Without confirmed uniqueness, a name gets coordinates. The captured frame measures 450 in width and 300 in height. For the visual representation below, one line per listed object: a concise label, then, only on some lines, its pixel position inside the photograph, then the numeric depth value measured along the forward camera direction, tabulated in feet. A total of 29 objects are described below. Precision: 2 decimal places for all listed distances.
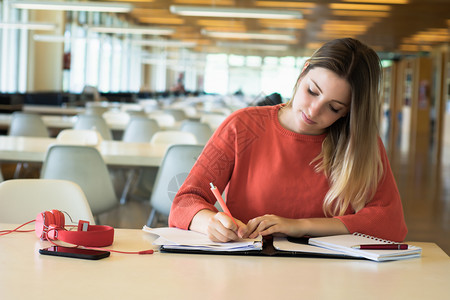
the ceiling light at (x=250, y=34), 34.51
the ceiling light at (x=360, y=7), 42.09
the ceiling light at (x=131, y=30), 31.65
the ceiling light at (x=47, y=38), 36.04
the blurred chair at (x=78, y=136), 13.29
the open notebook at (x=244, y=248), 4.53
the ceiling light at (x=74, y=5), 23.30
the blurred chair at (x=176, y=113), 26.68
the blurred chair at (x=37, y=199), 6.31
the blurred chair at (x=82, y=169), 10.20
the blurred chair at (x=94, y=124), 17.74
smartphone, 4.28
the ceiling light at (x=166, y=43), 44.20
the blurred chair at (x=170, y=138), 13.82
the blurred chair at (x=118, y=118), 22.12
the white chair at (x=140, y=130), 17.70
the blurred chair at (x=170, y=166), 10.14
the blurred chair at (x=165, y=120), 21.59
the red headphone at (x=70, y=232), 4.59
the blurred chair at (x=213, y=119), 22.61
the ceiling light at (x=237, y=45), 49.24
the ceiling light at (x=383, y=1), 40.00
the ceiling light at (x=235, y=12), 24.18
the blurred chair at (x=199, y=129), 16.92
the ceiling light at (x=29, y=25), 28.02
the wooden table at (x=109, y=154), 11.21
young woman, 5.05
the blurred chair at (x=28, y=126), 18.60
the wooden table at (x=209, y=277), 3.62
